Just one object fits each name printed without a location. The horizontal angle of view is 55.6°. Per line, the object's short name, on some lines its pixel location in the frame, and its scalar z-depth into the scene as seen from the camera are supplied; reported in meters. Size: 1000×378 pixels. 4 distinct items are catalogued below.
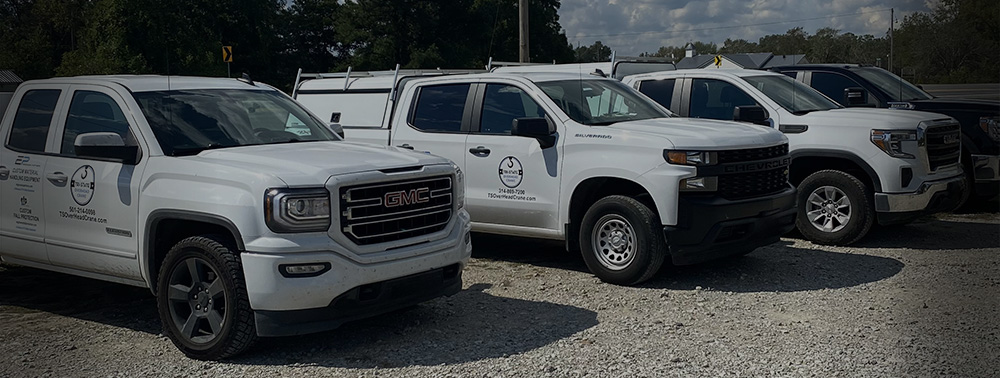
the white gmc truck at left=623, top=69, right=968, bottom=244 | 9.54
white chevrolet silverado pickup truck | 7.60
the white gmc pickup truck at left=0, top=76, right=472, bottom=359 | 5.49
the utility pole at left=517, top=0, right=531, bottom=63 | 20.08
